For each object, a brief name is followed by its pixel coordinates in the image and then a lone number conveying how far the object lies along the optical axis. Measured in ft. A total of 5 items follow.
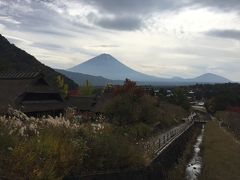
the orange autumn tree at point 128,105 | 69.69
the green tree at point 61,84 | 162.35
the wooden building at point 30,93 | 79.15
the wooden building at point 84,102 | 120.25
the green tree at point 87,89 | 187.12
